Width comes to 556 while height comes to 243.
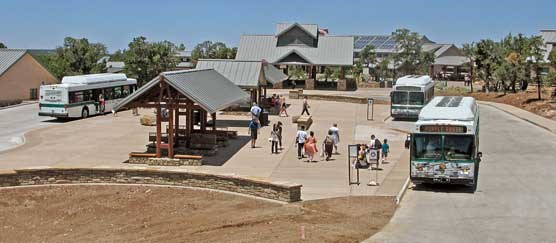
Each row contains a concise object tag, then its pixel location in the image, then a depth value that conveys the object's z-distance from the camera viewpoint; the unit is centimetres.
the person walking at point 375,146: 2512
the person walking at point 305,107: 4469
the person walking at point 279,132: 2947
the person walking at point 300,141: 2756
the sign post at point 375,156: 2379
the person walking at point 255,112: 3228
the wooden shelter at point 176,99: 2556
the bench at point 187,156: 2549
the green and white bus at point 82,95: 4216
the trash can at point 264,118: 3919
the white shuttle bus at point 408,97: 4331
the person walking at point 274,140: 2888
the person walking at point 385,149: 2668
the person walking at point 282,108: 4583
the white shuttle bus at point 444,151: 2066
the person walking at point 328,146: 2708
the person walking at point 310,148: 2639
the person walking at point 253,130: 3020
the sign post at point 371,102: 4553
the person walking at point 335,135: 2841
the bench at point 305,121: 3590
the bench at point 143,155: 2578
